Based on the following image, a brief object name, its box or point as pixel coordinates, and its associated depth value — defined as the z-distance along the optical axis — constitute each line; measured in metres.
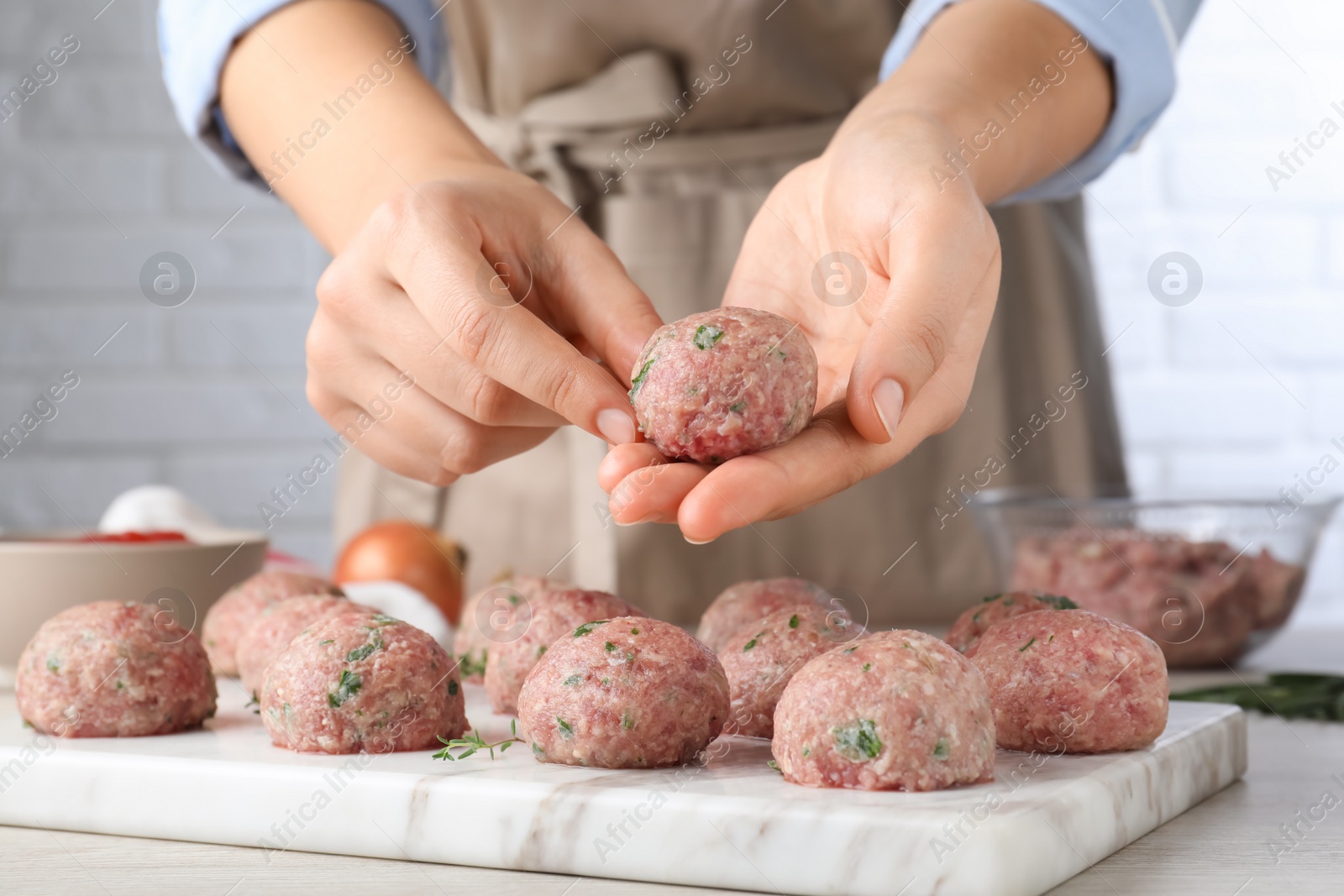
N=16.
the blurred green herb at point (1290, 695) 0.85
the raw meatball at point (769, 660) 0.76
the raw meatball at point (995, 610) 0.78
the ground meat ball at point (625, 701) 0.72
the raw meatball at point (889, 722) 0.69
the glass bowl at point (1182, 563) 0.93
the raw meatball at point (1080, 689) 0.73
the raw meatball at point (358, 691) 0.74
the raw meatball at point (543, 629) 0.79
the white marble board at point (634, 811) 0.67
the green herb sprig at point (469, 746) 0.73
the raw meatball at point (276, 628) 0.81
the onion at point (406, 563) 0.99
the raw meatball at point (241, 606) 0.87
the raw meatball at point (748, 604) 0.81
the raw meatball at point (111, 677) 0.76
